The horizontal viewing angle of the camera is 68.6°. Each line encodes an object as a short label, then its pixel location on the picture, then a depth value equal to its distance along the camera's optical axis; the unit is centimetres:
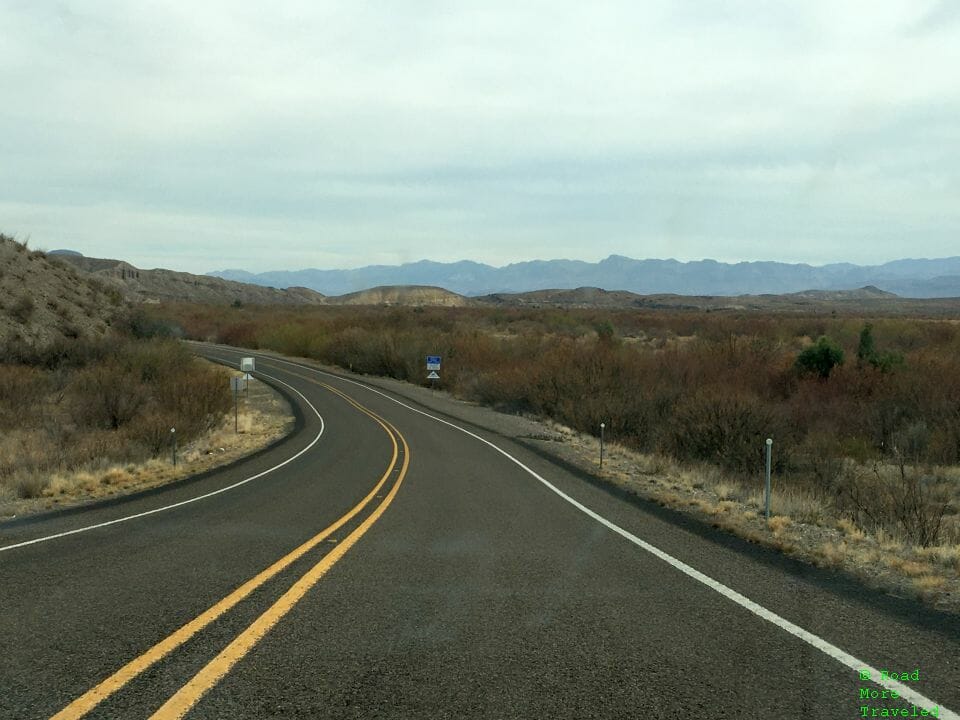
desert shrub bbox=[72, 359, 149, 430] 2600
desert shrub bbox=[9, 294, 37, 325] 3747
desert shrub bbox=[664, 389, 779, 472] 2064
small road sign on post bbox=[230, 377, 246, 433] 2496
